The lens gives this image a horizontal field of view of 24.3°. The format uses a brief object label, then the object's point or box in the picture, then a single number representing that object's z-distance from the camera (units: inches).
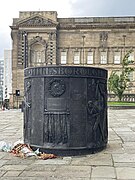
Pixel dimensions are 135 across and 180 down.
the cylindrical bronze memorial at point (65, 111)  250.8
